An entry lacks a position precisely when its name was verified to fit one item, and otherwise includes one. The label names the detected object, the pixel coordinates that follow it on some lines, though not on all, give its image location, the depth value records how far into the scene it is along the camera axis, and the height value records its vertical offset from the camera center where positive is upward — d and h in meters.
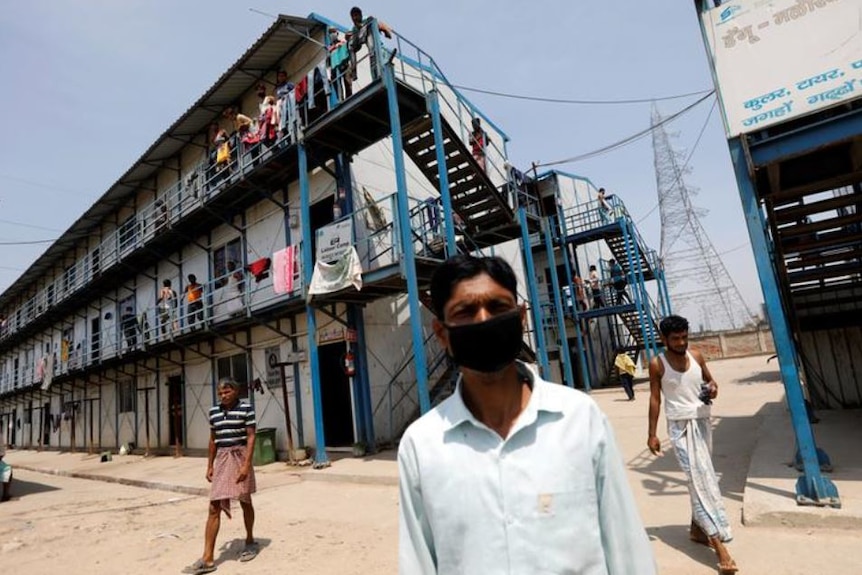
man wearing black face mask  1.33 -0.33
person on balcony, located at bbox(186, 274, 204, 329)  13.54 +2.86
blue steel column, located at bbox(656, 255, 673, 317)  18.50 +2.10
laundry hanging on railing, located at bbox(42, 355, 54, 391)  22.15 +2.01
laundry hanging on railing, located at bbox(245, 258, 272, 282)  12.16 +3.12
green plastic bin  10.80 -1.31
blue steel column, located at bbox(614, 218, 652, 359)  15.50 +3.18
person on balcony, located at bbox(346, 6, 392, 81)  9.02 +6.58
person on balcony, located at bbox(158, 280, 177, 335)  14.26 +2.86
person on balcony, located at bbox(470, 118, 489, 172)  12.03 +5.64
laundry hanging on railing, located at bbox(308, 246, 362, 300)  8.97 +2.06
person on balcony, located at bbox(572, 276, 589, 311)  17.62 +2.12
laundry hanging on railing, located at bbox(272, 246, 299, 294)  10.42 +2.62
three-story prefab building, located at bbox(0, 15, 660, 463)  9.59 +3.82
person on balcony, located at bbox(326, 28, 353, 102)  9.61 +6.37
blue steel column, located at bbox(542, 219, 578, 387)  14.48 +1.21
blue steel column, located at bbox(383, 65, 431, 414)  8.19 +2.18
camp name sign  9.35 +2.80
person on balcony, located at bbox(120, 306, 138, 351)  17.36 +3.11
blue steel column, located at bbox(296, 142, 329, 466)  9.38 +1.36
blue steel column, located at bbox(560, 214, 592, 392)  16.03 -0.02
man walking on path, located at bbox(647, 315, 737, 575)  3.50 -0.62
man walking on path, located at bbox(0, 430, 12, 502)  9.61 -1.14
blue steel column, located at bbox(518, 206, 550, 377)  12.58 +1.50
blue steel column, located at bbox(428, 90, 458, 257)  8.63 +3.69
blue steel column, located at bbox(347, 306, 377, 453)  10.09 -0.02
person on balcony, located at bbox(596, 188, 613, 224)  16.81 +5.01
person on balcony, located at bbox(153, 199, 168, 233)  15.08 +6.26
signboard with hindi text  4.26 +2.51
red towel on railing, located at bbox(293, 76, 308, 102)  10.35 +6.45
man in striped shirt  4.74 -0.67
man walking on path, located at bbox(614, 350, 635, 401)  12.87 -0.69
